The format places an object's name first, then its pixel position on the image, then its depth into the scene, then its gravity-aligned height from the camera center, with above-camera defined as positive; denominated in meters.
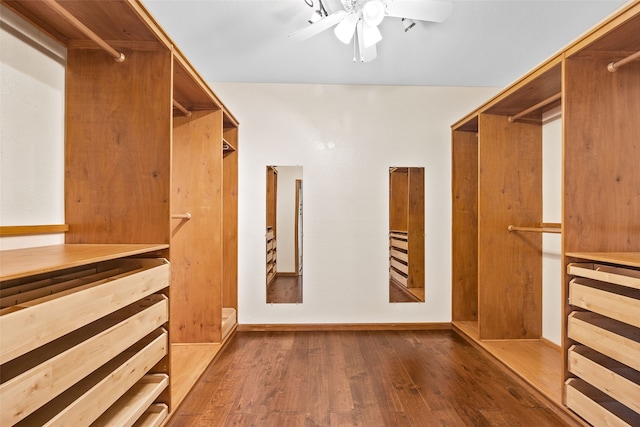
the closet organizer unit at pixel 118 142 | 1.58 +0.37
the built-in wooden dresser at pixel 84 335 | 1.00 -0.46
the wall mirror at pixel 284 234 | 3.59 -0.20
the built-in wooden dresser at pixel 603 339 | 1.57 -0.58
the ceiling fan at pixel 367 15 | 1.95 +1.12
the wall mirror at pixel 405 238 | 3.63 -0.23
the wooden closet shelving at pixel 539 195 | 1.96 +0.14
